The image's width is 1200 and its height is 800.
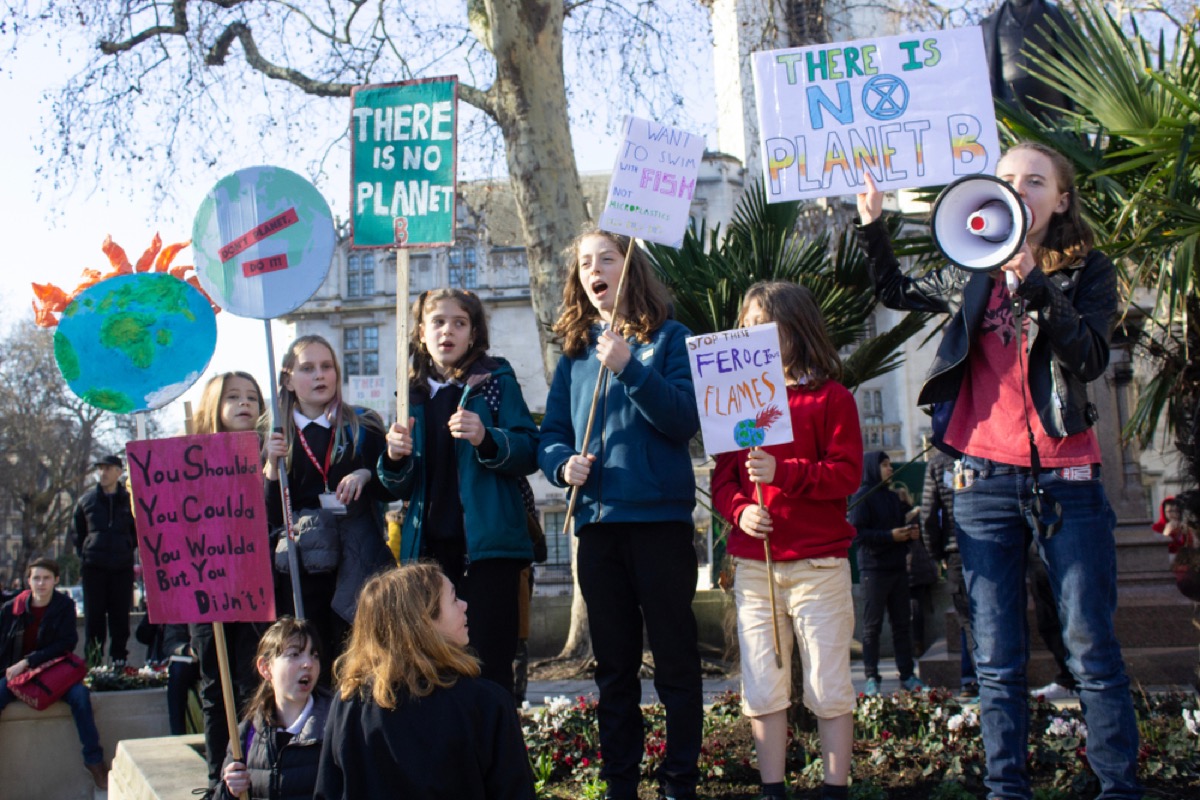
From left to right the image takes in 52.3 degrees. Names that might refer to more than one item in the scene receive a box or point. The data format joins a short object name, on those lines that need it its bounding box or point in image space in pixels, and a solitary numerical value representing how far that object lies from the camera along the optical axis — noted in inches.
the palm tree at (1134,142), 210.5
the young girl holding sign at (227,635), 191.5
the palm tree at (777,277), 230.4
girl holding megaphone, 138.3
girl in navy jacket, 164.6
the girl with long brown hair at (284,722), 158.9
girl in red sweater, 156.2
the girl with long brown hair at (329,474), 188.4
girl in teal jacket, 175.8
